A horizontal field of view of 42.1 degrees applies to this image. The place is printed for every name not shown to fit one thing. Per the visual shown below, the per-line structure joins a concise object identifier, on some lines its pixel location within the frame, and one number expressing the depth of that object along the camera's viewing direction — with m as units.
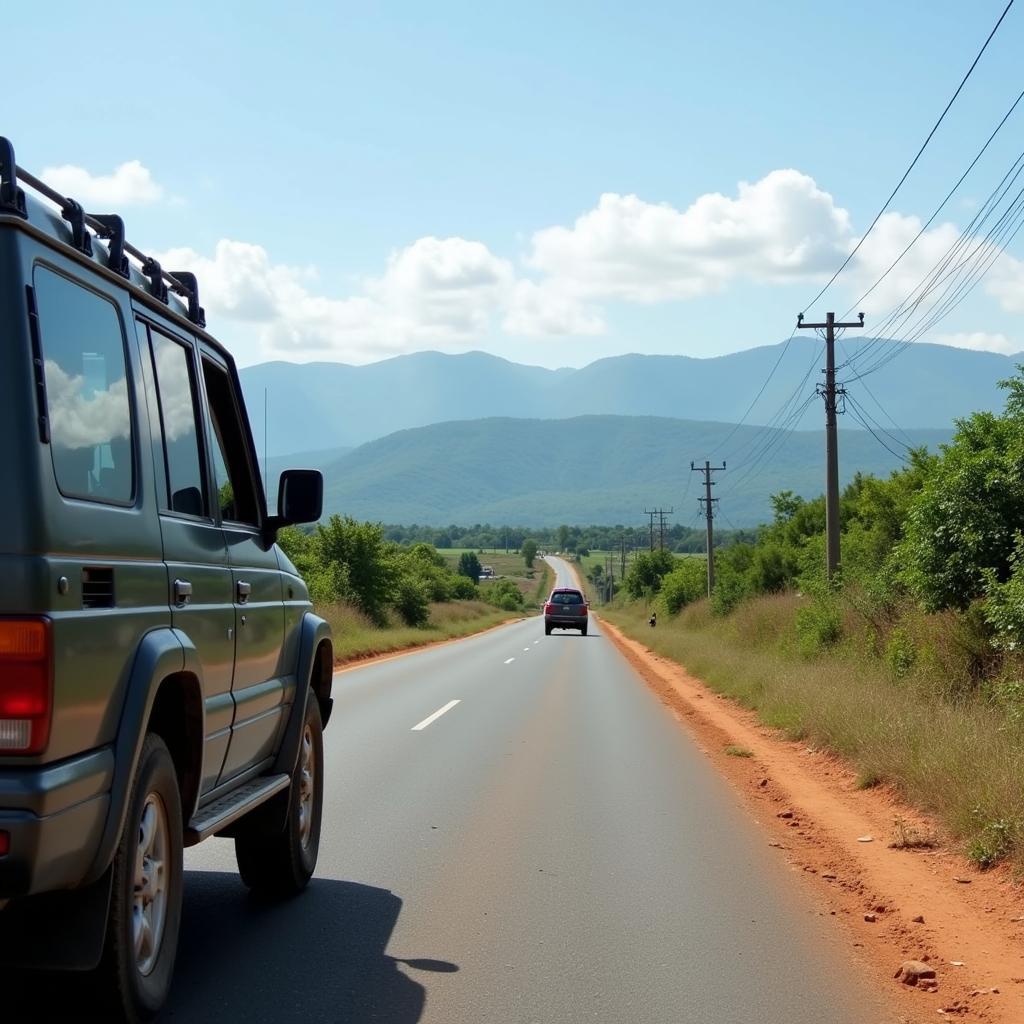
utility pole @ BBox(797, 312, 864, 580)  28.25
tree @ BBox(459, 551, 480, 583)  157.70
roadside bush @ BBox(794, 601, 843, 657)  22.95
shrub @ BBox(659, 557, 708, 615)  63.59
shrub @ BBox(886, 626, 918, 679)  16.92
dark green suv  3.62
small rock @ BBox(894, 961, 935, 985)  5.63
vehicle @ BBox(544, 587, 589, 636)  50.44
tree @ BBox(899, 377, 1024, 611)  14.66
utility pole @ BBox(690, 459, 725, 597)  56.75
